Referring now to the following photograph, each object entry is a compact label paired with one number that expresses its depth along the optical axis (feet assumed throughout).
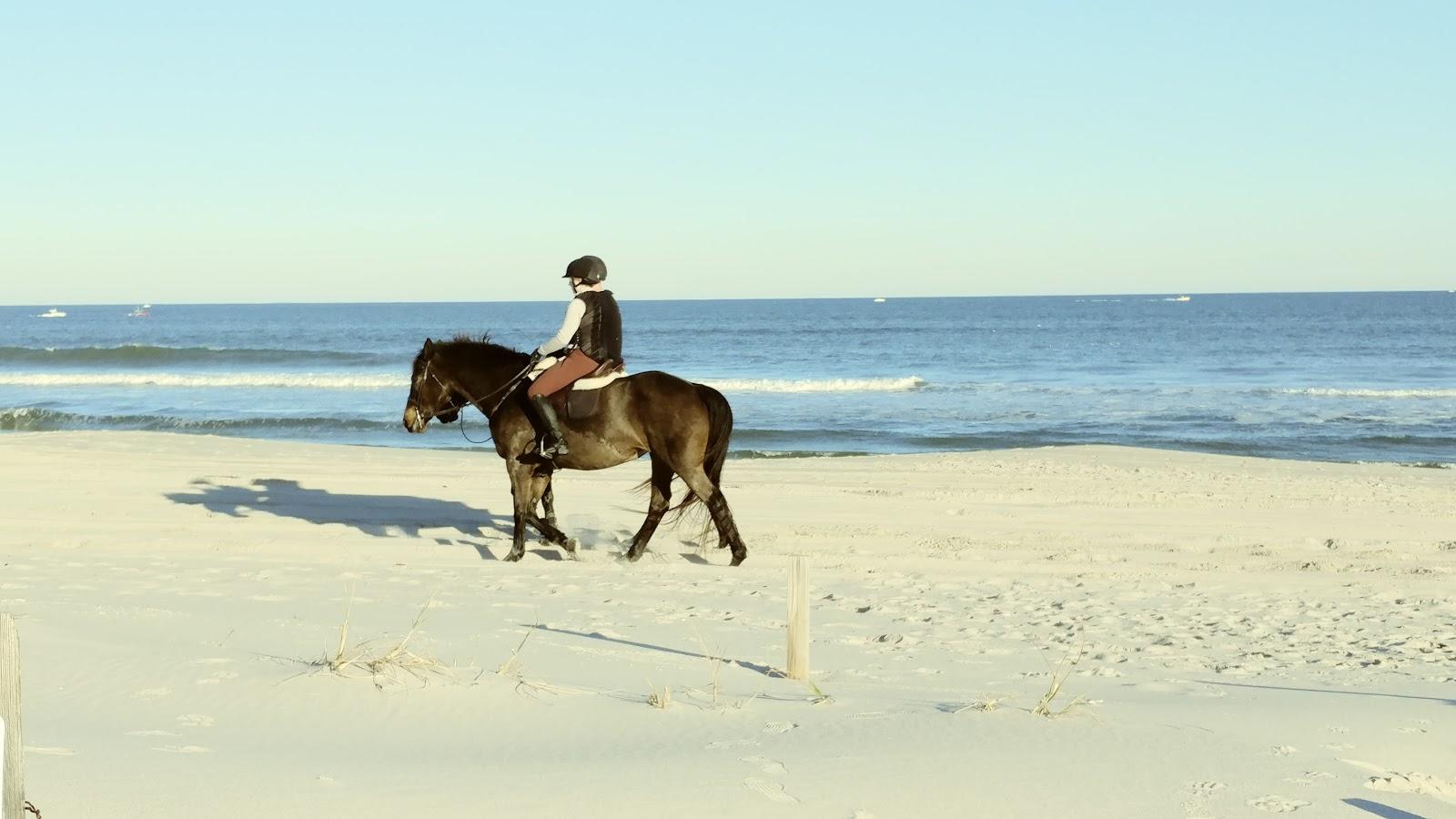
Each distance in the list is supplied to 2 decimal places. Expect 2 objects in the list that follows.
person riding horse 32.94
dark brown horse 33.78
